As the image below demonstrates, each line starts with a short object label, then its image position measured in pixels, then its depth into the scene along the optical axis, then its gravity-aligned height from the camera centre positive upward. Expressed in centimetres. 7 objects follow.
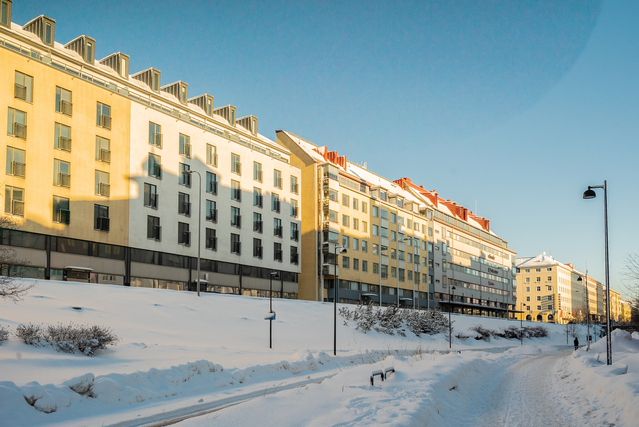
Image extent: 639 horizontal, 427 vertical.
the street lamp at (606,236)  2272 +122
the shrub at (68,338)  1684 -236
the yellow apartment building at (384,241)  6750 +333
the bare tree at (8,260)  3300 +29
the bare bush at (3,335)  1601 -211
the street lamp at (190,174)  4888 +819
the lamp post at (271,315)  2350 -225
